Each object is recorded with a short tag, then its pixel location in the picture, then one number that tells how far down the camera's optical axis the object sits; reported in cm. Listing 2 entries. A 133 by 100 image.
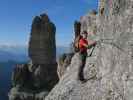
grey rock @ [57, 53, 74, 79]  1370
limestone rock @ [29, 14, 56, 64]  3742
